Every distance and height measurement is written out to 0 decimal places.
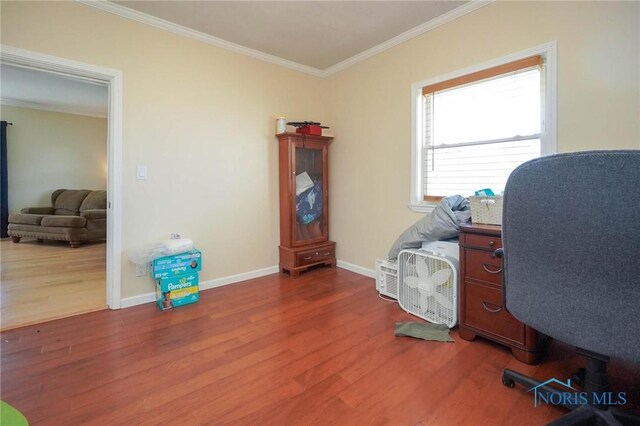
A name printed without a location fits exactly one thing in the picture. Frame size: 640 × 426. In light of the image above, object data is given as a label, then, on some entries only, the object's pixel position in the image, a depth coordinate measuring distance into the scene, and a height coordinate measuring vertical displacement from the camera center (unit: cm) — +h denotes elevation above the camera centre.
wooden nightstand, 170 -56
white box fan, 209 -56
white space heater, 263 -61
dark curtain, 541 +37
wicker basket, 191 +1
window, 215 +69
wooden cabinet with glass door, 334 +8
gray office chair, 85 -14
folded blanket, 196 -82
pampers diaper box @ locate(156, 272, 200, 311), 249 -69
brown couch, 491 -16
